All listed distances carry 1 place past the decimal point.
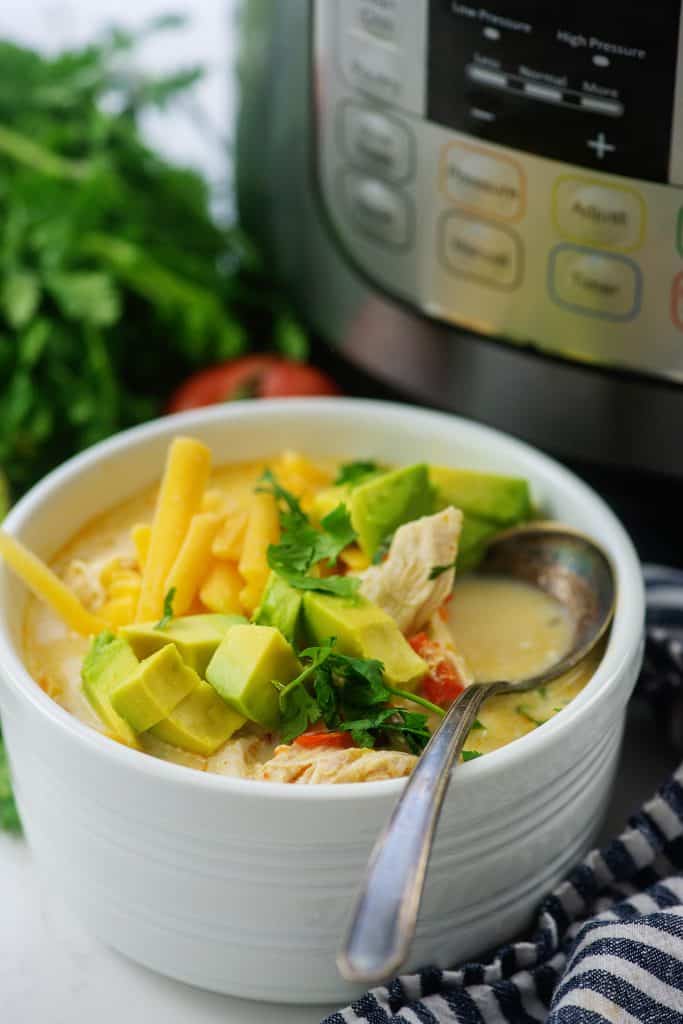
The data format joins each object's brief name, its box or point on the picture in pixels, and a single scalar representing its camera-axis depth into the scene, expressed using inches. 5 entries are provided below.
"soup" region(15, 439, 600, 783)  21.8
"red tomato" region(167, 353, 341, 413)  28.7
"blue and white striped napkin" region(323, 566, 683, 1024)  21.2
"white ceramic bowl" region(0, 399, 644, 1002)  21.1
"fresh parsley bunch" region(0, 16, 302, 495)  28.1
